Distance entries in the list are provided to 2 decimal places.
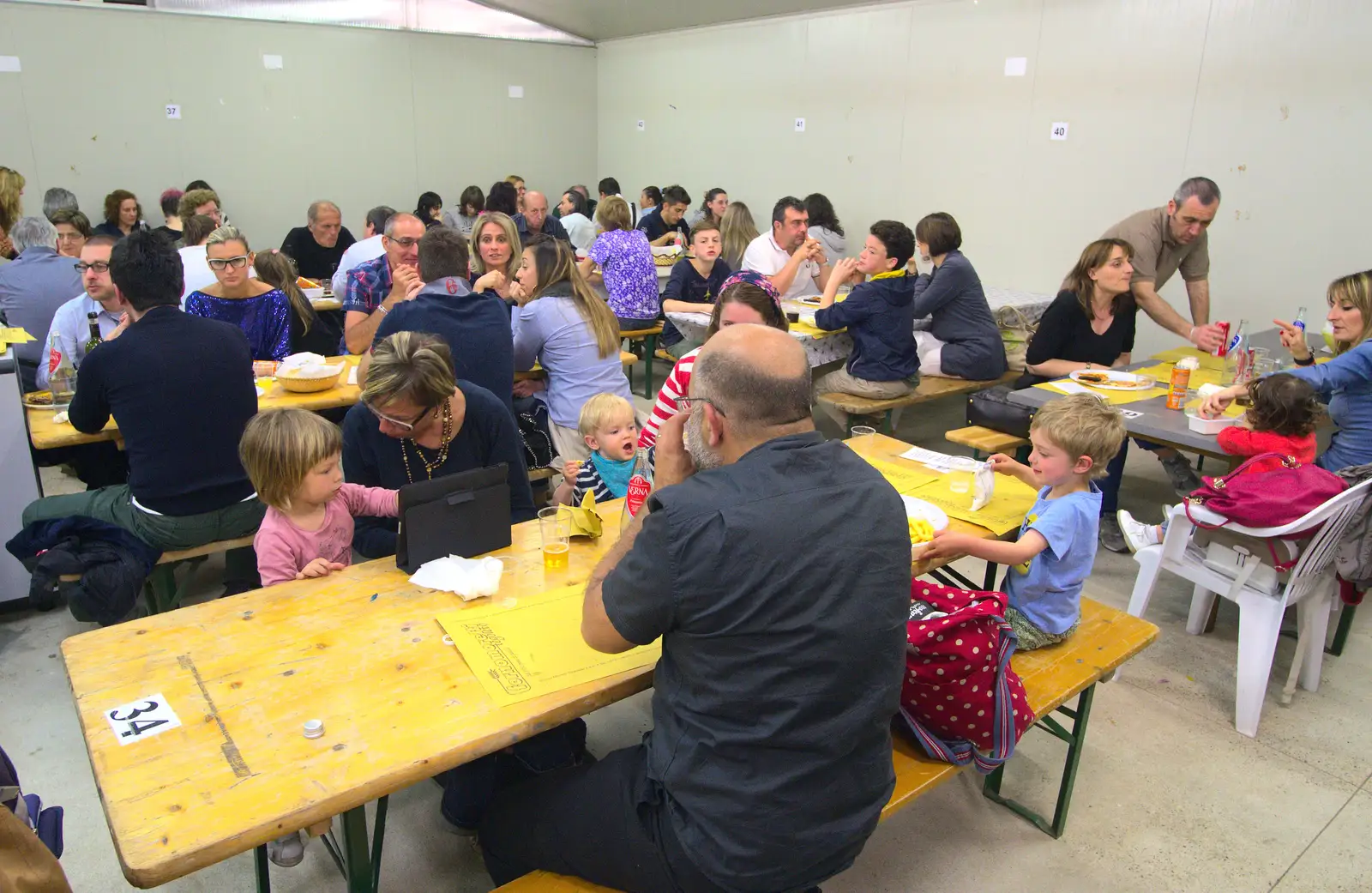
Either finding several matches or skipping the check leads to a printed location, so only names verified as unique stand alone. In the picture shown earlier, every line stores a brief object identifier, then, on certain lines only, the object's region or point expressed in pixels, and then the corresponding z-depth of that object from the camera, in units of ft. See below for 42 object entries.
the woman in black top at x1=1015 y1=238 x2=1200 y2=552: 15.05
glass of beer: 7.22
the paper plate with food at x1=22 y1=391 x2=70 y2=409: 11.73
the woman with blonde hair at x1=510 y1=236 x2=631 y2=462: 13.55
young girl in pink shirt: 7.54
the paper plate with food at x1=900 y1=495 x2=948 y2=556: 7.63
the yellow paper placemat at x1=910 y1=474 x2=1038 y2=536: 8.39
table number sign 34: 5.07
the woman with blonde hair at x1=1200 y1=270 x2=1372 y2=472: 11.38
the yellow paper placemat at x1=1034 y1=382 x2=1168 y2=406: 13.39
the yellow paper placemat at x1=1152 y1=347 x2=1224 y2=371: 15.99
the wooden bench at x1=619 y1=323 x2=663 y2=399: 20.72
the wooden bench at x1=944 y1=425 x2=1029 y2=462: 13.29
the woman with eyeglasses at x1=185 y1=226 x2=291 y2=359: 13.46
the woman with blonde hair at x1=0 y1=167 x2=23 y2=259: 19.93
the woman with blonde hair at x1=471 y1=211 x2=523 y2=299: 16.80
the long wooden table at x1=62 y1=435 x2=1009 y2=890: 4.51
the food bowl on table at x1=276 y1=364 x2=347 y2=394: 12.51
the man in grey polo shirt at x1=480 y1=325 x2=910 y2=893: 4.85
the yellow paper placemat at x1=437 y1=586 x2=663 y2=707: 5.71
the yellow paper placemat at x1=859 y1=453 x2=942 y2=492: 9.14
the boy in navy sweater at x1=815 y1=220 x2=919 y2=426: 15.96
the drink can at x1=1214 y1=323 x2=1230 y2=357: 16.43
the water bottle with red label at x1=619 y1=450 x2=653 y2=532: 7.32
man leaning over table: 16.19
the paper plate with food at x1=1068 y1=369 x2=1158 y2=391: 14.07
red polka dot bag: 6.28
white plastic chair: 9.55
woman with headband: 9.57
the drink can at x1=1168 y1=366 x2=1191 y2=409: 13.09
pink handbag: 9.39
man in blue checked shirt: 14.30
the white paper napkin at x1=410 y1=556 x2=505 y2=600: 6.64
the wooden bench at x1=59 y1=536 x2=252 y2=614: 10.25
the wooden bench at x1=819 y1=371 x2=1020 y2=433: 16.31
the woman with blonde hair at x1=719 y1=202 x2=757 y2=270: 22.54
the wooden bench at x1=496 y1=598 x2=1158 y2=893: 6.78
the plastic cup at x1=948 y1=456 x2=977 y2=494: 9.10
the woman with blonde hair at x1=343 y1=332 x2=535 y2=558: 8.15
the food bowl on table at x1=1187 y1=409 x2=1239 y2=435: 11.98
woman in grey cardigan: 17.49
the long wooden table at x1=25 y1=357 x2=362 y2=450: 10.67
